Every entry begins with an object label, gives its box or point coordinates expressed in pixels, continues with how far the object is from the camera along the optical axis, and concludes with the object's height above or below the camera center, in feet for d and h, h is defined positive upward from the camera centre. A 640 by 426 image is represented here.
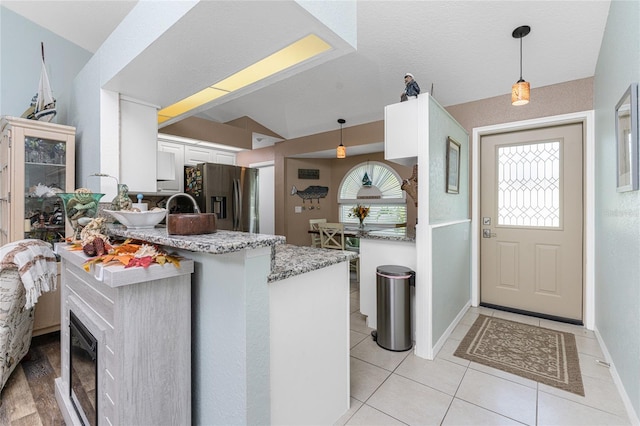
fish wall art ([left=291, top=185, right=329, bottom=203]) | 19.28 +1.37
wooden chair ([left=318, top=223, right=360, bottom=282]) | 15.07 -1.29
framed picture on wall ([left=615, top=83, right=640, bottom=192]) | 5.13 +1.40
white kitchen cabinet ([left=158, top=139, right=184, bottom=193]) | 13.55 +2.42
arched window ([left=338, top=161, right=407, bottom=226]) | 17.94 +1.22
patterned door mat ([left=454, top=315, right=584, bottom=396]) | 7.01 -3.83
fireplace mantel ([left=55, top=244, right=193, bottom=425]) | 3.69 -1.71
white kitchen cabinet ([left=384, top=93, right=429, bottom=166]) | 7.64 +2.32
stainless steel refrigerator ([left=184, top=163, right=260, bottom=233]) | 13.39 +1.00
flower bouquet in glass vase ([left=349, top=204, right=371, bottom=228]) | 17.87 -0.01
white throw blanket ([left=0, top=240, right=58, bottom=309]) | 5.88 -1.08
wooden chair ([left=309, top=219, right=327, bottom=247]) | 17.25 -1.32
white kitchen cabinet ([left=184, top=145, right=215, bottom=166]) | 14.53 +2.95
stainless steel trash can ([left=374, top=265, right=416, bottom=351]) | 8.13 -2.65
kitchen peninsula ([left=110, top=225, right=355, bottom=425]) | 3.72 -1.73
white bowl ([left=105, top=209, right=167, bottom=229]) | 4.94 -0.09
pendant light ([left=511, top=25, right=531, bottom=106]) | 7.68 +3.17
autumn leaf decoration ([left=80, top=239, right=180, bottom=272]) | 3.71 -0.60
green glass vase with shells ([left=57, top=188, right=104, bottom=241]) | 5.60 +0.11
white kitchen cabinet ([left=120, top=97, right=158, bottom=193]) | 7.45 +1.80
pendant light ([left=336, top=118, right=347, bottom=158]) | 14.29 +3.00
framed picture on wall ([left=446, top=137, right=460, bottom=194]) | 9.11 +1.52
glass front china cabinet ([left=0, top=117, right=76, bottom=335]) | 8.09 +0.88
